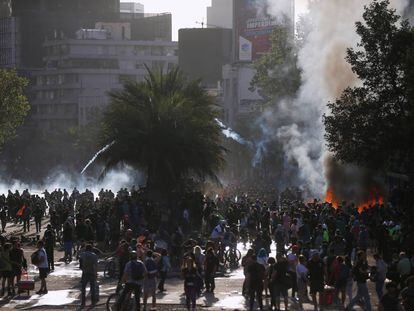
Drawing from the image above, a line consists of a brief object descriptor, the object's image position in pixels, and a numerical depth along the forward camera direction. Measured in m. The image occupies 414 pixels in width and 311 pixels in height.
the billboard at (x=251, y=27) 148.25
